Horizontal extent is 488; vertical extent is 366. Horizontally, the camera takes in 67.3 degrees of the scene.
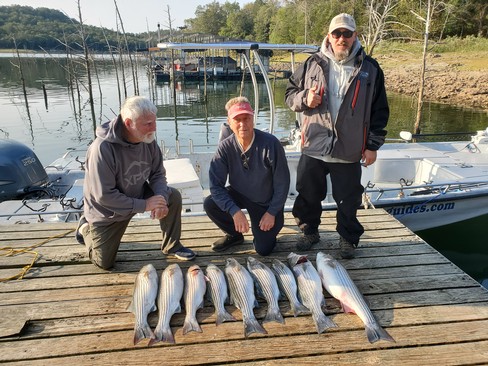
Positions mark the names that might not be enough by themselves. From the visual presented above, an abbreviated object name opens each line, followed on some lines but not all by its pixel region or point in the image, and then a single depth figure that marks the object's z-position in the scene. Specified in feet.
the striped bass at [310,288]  9.49
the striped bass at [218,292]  9.69
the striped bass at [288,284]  10.05
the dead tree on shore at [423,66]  45.09
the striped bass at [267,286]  9.70
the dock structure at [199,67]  146.41
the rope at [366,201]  18.18
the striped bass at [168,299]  8.98
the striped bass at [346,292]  9.13
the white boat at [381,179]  19.47
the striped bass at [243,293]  9.28
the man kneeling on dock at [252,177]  11.78
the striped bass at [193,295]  9.34
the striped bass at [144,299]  9.02
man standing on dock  11.22
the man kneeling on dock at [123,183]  10.46
